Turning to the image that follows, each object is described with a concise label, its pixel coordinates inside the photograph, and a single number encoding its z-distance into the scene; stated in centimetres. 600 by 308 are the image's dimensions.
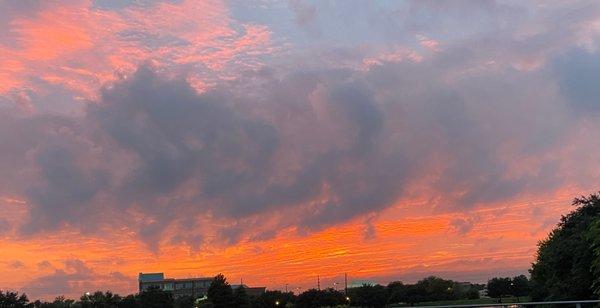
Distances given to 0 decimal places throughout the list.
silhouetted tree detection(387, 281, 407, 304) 15650
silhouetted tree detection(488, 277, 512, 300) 16800
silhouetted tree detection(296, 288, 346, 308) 15138
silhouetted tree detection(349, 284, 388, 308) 15350
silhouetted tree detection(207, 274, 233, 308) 12850
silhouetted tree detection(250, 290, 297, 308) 15775
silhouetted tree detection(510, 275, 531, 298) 16438
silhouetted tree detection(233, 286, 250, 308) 13081
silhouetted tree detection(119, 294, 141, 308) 12422
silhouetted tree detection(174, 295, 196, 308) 13985
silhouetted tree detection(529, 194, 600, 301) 4447
